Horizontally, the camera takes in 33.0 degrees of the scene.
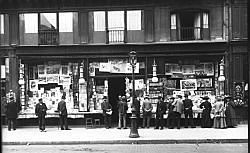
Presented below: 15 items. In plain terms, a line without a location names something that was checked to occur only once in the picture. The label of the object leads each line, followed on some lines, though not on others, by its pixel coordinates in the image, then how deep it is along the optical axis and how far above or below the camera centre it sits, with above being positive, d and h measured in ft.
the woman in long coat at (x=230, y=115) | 65.26 -6.30
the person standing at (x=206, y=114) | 66.44 -6.24
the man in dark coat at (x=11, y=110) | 66.58 -5.65
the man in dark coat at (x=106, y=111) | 67.97 -5.91
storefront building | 71.10 +4.02
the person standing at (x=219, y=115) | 64.39 -6.21
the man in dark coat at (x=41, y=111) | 66.18 -5.74
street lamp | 54.13 -7.00
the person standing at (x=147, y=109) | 67.51 -5.54
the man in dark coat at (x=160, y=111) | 66.95 -5.90
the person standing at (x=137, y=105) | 66.18 -4.88
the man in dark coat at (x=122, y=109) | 66.39 -5.45
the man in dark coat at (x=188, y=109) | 66.95 -5.49
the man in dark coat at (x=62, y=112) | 66.90 -5.96
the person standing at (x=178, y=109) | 66.18 -5.44
